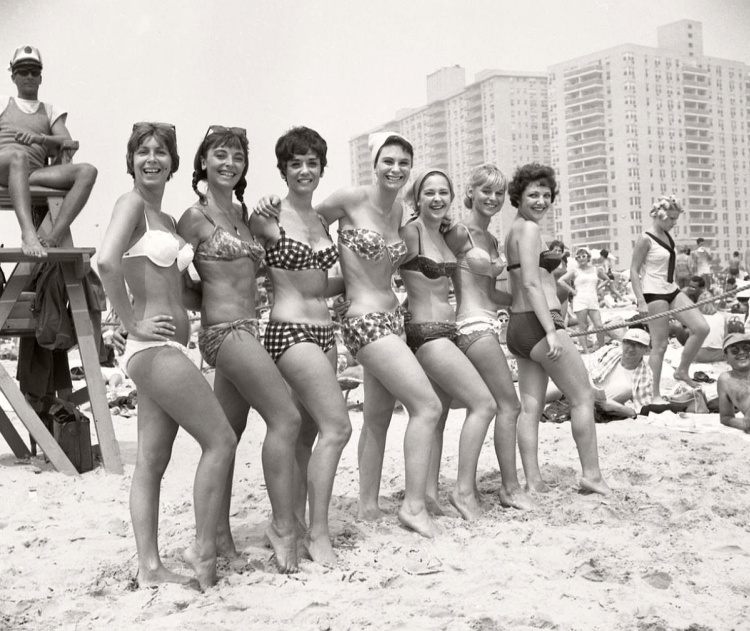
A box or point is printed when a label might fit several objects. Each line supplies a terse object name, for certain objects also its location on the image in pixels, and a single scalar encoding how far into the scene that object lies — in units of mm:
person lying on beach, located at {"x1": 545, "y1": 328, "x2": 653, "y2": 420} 7746
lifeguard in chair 5945
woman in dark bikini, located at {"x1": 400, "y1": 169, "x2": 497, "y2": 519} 4535
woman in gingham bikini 3852
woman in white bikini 3426
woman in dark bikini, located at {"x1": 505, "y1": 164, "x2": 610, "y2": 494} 4918
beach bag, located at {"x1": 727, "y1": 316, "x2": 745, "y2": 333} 10133
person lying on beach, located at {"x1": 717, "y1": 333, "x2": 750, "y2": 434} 6629
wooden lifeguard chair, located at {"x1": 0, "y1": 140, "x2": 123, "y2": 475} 6168
